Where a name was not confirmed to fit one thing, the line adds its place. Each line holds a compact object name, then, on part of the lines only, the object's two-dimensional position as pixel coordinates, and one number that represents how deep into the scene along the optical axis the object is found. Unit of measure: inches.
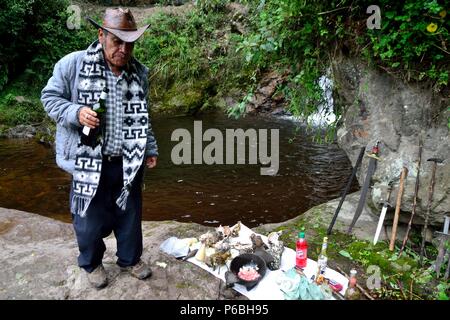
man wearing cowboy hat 121.8
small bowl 154.4
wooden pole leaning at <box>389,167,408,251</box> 175.0
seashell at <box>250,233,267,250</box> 172.7
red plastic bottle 160.6
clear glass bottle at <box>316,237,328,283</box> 154.1
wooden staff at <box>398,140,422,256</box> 173.6
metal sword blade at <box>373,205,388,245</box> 181.0
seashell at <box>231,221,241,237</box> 185.9
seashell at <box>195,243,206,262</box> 164.2
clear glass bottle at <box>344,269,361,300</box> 143.8
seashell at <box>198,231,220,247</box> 173.9
